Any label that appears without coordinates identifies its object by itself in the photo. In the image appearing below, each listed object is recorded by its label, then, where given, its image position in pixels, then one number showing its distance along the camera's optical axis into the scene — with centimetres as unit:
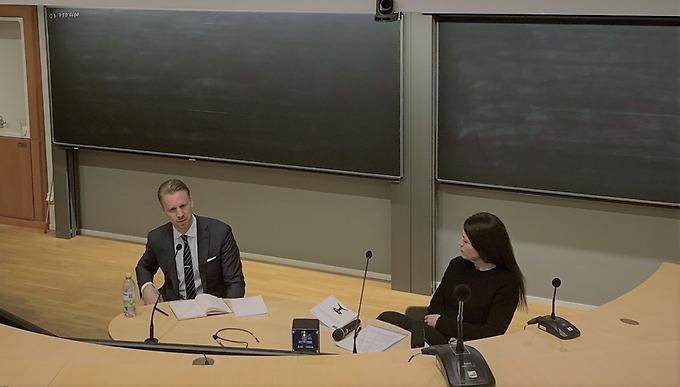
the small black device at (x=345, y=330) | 419
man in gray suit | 495
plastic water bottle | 445
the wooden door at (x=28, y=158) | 816
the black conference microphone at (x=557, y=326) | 347
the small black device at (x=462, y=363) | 263
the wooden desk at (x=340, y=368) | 266
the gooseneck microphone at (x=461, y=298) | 270
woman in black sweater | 430
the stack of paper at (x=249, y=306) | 446
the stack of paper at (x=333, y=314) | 432
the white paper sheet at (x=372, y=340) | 412
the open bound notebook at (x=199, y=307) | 445
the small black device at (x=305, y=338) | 399
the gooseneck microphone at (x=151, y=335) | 414
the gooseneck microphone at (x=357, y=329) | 404
